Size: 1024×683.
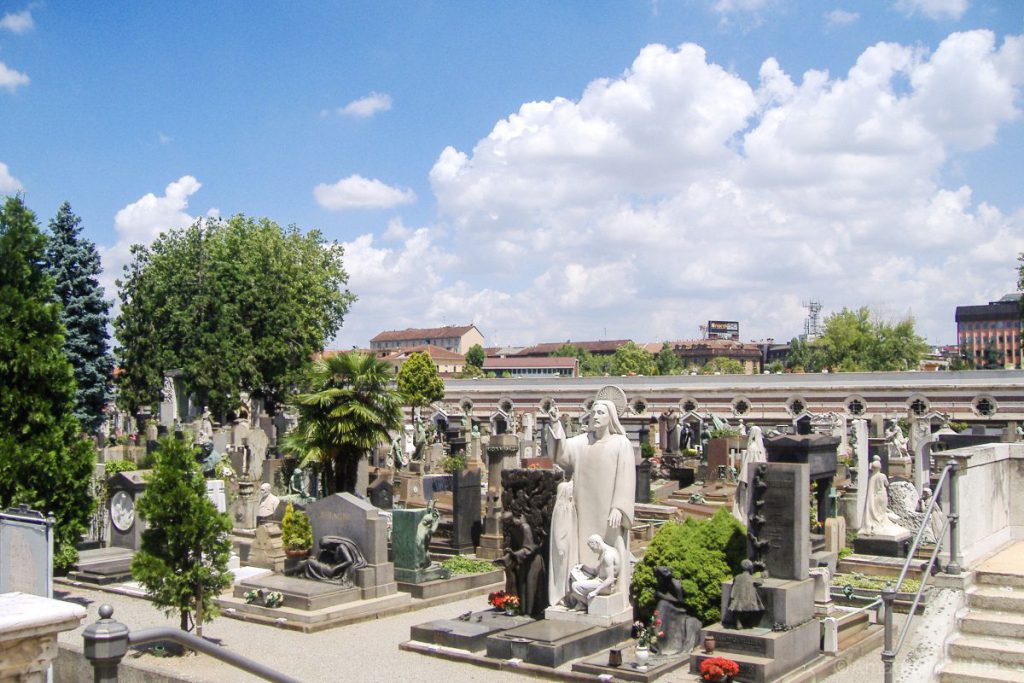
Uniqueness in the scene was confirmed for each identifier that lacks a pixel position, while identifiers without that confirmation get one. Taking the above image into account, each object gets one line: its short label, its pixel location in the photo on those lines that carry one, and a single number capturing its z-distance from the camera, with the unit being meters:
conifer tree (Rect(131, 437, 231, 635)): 11.57
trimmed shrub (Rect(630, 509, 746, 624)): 11.72
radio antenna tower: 124.26
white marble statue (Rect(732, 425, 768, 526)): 18.99
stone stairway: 8.45
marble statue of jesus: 12.77
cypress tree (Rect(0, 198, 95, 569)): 14.15
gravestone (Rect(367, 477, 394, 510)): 22.98
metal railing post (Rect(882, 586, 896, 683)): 8.28
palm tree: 20.36
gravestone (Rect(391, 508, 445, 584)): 15.77
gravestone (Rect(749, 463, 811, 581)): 11.12
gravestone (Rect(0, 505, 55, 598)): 11.64
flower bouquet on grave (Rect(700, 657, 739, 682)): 10.01
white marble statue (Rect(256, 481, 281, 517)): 20.20
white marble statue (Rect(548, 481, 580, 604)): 12.95
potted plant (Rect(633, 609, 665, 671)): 11.30
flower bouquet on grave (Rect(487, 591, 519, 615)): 13.38
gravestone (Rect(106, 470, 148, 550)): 17.83
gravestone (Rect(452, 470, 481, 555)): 18.56
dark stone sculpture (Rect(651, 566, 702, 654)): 11.47
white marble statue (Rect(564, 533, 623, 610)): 12.52
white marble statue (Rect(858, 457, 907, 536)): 16.91
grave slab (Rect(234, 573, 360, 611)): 14.21
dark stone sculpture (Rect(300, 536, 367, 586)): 14.98
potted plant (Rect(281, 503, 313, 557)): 15.24
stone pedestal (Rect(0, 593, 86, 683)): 4.04
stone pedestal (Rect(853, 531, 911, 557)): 16.50
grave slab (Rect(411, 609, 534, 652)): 12.27
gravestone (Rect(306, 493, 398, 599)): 15.05
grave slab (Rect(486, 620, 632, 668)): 11.42
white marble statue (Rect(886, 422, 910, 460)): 29.46
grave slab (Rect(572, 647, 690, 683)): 10.67
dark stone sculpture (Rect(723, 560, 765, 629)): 10.66
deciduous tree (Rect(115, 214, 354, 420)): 40.19
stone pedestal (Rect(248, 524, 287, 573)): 17.34
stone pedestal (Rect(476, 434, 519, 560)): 18.27
